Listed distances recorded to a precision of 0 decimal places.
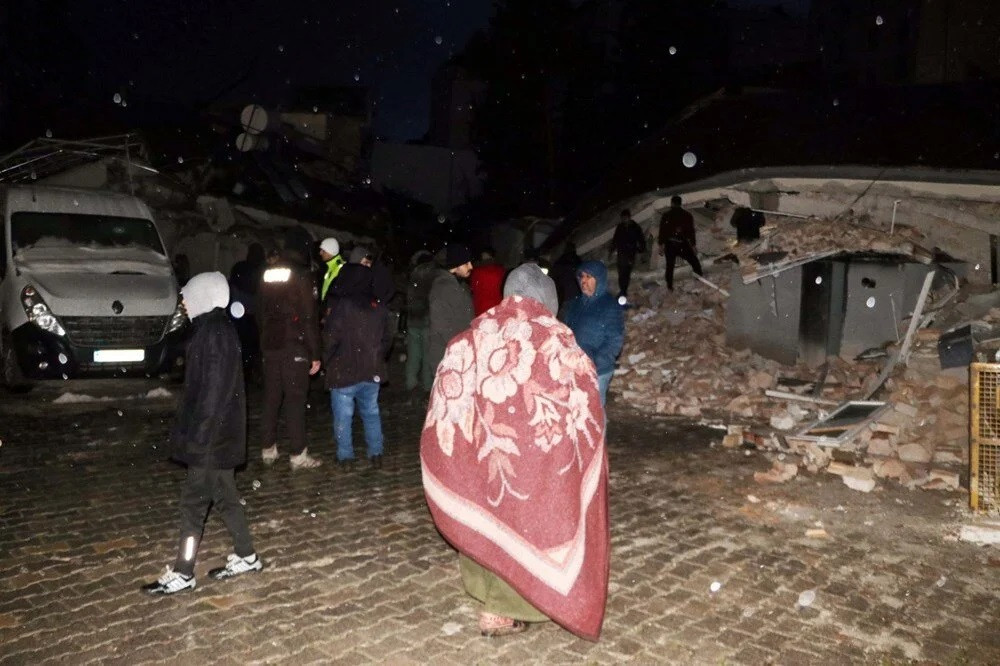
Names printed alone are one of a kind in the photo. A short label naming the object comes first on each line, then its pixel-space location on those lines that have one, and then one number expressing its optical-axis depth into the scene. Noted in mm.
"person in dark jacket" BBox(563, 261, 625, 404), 7102
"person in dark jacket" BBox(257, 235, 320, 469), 7395
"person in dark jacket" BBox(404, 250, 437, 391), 10656
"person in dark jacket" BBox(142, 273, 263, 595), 4691
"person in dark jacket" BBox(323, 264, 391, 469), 7367
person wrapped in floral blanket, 3984
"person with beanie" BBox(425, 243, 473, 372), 10000
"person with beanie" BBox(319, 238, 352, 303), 9031
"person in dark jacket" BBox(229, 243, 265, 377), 10539
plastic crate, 6516
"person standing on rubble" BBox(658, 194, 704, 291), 14797
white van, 9648
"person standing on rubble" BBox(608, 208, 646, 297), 15672
